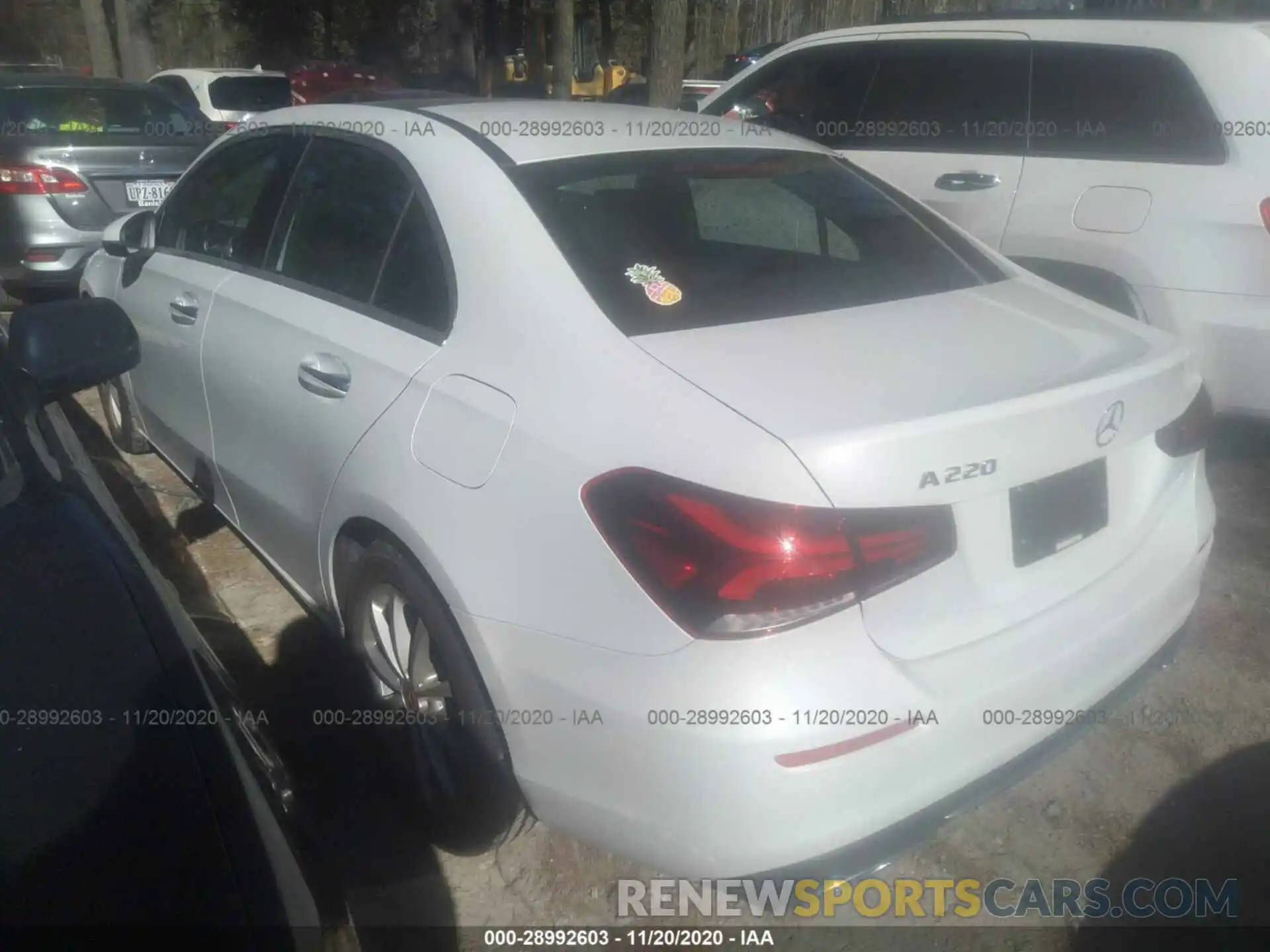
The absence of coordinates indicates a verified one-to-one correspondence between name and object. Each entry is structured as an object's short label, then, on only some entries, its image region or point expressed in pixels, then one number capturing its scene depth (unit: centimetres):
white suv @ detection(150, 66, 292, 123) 1551
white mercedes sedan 186
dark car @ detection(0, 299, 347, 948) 134
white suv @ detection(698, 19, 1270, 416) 420
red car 2614
